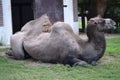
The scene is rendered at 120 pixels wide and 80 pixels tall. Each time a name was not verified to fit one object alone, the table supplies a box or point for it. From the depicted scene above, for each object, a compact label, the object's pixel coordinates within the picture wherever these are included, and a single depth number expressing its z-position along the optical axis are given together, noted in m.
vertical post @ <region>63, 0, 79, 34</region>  15.27
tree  18.36
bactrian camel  8.28
